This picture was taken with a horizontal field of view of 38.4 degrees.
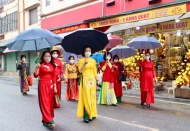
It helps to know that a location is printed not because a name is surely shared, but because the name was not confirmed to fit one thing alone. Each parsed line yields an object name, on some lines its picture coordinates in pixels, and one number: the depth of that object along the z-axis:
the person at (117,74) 9.54
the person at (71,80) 10.35
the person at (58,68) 8.68
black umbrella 6.69
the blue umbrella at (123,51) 10.59
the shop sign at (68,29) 19.35
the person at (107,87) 9.00
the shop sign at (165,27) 12.70
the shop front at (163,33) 12.77
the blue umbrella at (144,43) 9.55
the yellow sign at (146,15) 12.40
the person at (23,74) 12.29
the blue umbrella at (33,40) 6.05
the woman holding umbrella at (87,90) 6.64
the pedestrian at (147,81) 8.79
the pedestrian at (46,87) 6.09
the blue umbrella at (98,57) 11.59
